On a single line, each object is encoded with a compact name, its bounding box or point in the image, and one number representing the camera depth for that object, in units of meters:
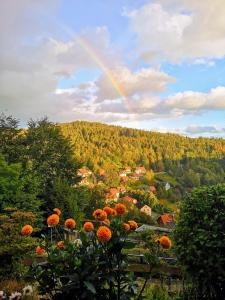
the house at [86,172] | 105.36
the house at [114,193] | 81.39
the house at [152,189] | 103.57
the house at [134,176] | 119.44
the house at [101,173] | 115.11
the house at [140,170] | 128.04
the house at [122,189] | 94.96
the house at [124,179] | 115.31
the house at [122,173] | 121.96
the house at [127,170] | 128.70
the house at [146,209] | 71.12
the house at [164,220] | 59.40
